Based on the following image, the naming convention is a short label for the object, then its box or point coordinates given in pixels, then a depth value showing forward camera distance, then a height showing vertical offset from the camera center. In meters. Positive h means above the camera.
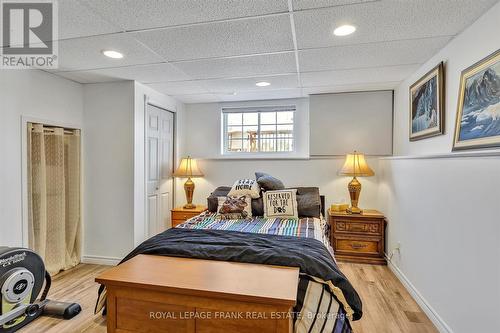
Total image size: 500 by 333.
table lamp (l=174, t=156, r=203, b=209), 4.04 -0.18
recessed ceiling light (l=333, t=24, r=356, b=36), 1.95 +1.00
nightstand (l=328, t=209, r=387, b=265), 3.39 -0.96
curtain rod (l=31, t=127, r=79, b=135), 2.93 +0.35
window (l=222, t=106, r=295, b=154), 4.26 +0.53
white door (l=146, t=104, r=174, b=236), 3.64 -0.09
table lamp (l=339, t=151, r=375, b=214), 3.50 -0.13
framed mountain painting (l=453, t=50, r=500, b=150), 1.62 +0.38
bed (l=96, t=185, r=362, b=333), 1.66 -0.69
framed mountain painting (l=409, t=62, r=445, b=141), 2.29 +0.55
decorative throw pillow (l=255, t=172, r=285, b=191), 3.46 -0.28
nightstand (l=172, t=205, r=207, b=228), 3.84 -0.76
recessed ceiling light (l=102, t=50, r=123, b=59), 2.40 +0.99
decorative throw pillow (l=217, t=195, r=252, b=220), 3.21 -0.57
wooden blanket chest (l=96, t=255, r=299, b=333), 1.50 -0.81
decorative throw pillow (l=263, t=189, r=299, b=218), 3.18 -0.51
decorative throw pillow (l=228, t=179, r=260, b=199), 3.41 -0.36
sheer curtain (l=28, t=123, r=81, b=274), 2.82 -0.40
